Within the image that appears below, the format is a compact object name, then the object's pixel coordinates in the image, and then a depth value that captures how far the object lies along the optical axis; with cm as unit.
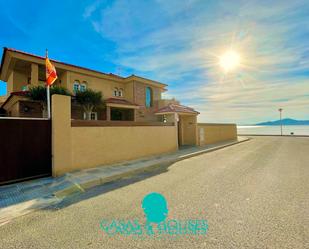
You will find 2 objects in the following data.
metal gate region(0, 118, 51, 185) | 540
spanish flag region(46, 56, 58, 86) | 720
